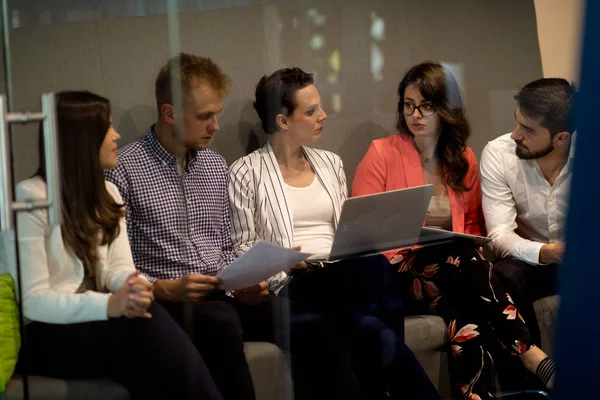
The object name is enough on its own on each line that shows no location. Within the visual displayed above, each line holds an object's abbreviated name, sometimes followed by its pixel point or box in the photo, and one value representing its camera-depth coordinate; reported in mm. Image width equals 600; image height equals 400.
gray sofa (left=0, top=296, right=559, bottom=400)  4456
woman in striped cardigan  4852
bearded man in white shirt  5499
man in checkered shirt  4557
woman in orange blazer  5256
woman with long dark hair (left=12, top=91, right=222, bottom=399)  4358
